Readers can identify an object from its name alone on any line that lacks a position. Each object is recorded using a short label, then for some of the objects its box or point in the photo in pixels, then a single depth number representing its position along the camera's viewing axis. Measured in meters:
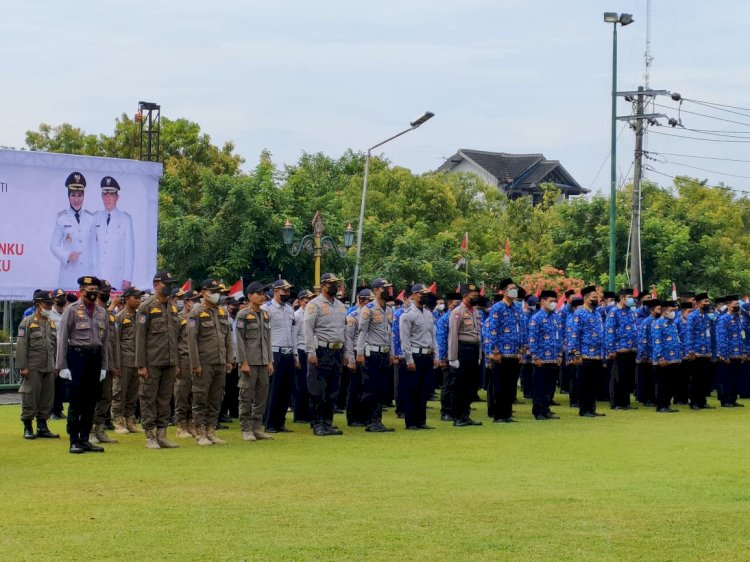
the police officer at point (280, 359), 16.05
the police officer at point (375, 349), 16.00
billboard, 22.73
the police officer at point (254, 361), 14.87
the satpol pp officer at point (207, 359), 14.38
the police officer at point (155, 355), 13.93
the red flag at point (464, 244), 34.41
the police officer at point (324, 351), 15.50
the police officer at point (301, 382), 17.22
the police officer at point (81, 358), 13.48
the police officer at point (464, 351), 16.64
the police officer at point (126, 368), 14.86
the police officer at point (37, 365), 15.53
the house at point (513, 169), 84.06
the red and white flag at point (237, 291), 17.61
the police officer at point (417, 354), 16.38
